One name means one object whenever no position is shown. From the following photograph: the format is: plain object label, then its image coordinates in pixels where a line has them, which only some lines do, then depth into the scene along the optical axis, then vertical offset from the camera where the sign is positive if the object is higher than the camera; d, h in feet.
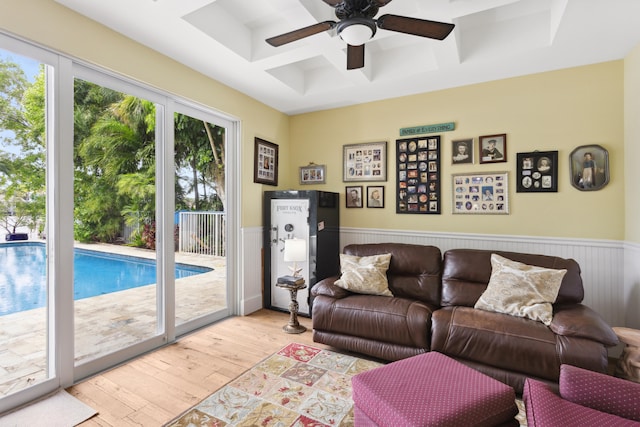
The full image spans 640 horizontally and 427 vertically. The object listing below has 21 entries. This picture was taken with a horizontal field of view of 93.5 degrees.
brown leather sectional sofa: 6.40 -2.72
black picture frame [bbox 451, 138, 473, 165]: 11.03 +2.22
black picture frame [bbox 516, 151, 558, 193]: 9.79 +1.30
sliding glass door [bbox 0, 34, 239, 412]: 6.64 -0.03
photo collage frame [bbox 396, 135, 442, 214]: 11.59 +1.44
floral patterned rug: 6.04 -4.16
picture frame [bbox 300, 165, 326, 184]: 13.98 +1.80
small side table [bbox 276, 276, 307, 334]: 10.47 -3.07
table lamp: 10.63 -1.35
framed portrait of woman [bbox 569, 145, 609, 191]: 9.19 +1.36
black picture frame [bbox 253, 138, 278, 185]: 12.78 +2.22
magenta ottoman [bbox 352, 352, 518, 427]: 4.30 -2.86
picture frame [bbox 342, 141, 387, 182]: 12.62 +2.17
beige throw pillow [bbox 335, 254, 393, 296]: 9.32 -2.00
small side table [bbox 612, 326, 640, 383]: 6.61 -3.27
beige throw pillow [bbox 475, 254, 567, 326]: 7.37 -2.07
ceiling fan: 5.64 +3.71
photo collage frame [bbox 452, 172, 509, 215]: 10.50 +0.66
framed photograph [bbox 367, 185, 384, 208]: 12.66 +0.67
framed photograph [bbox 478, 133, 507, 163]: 10.47 +2.23
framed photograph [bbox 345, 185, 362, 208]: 13.14 +0.70
